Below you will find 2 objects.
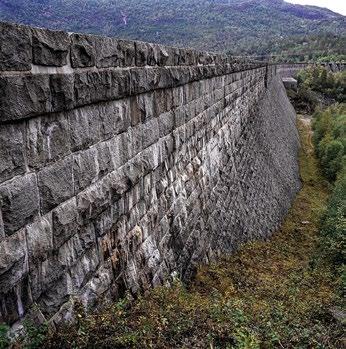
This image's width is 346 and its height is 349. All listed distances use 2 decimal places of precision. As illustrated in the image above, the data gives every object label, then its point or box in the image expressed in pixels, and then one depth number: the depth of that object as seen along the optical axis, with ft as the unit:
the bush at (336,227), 35.53
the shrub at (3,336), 9.09
